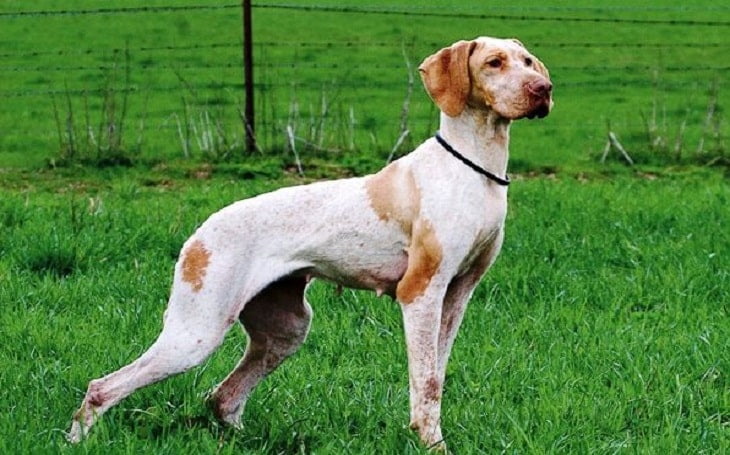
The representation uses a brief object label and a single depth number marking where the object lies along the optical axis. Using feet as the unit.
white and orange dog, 16.01
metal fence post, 43.83
